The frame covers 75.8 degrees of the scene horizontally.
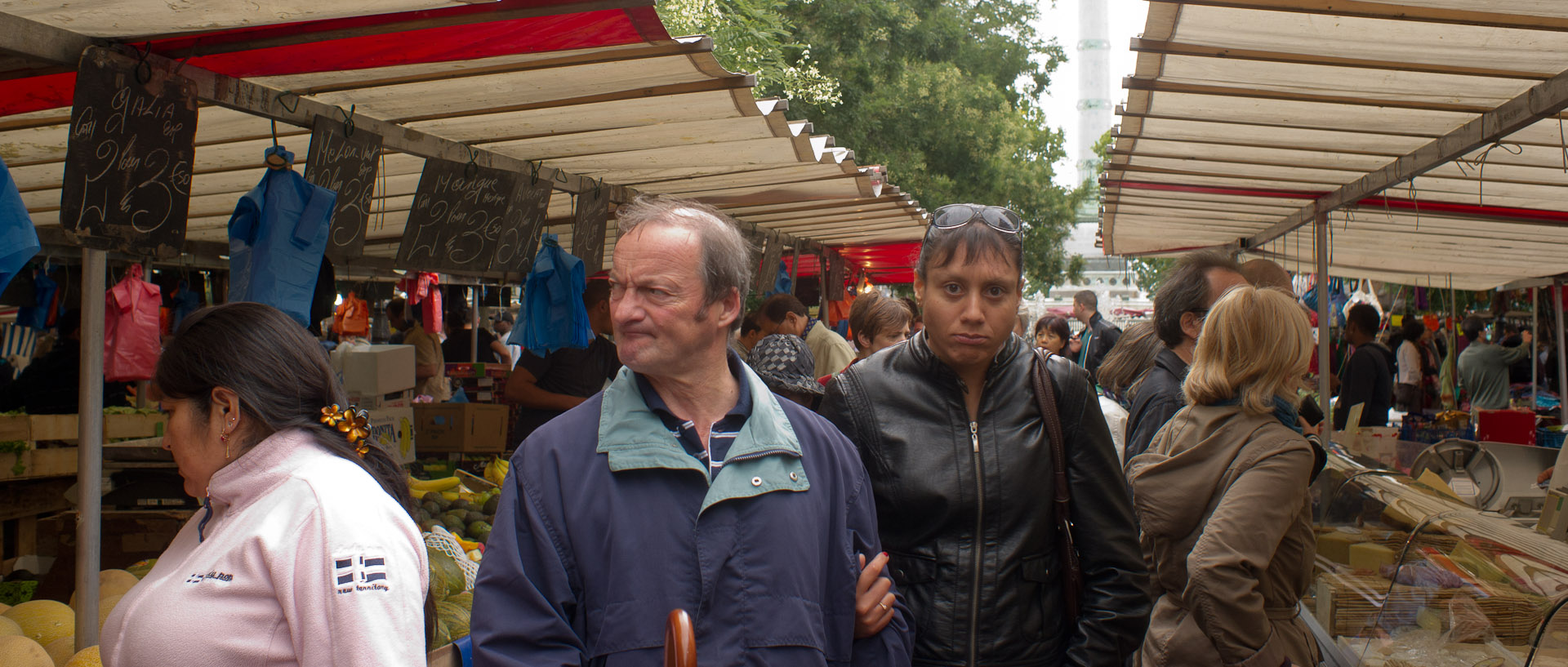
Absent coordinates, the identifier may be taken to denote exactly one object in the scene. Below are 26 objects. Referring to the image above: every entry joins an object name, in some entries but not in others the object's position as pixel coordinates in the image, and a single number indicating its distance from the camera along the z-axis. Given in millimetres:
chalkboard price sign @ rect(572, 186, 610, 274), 6039
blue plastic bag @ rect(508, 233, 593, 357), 5621
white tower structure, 95188
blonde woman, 2371
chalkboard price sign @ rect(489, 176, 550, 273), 5453
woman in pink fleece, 1718
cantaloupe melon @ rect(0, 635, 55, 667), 3158
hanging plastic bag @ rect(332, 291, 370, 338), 8414
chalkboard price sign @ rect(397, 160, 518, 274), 4807
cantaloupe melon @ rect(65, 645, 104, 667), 3082
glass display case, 2740
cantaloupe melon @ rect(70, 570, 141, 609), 4027
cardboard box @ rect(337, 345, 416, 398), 6836
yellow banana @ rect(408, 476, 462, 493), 6453
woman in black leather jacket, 1967
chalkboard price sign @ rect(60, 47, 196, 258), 2930
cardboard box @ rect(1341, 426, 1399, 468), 6316
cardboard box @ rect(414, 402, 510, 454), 7762
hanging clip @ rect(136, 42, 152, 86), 3084
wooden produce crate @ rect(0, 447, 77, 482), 6203
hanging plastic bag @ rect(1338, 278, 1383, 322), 15305
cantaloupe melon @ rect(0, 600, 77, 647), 3750
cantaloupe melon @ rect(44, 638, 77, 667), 3494
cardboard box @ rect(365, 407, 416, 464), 6809
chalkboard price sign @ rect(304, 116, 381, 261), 3949
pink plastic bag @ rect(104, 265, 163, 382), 5289
